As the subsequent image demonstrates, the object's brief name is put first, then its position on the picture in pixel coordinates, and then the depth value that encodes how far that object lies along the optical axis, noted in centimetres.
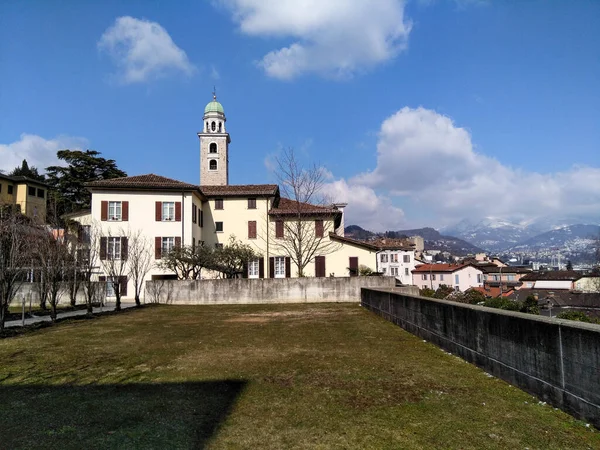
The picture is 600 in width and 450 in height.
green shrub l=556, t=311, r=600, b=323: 932
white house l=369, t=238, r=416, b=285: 7475
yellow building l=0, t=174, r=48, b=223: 4591
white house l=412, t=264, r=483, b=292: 7419
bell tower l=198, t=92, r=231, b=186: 4838
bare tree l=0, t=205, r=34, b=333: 1252
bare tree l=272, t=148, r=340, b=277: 3247
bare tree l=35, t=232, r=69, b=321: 1555
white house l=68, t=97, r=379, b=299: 2945
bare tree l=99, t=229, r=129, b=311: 2134
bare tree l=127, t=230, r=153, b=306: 2366
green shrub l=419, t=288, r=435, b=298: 1978
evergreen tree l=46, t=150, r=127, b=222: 4403
